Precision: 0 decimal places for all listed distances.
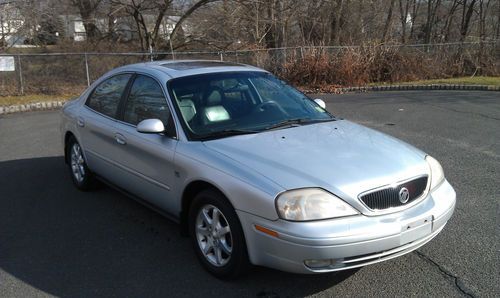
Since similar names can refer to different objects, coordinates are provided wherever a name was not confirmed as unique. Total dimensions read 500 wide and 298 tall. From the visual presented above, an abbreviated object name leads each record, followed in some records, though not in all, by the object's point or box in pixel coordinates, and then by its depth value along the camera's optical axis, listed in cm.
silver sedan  300
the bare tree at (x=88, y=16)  2448
